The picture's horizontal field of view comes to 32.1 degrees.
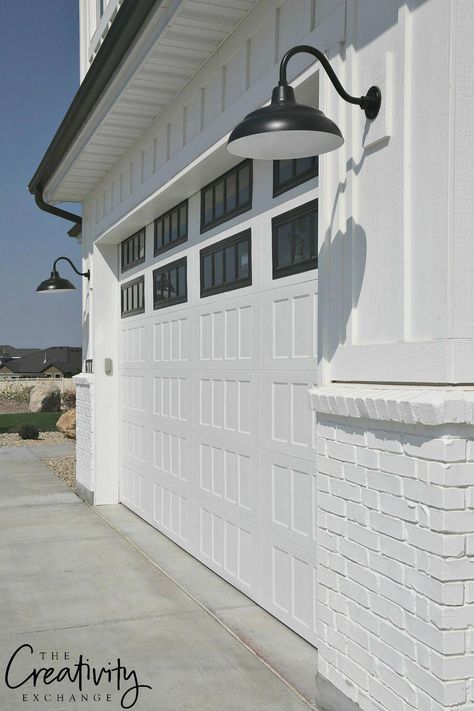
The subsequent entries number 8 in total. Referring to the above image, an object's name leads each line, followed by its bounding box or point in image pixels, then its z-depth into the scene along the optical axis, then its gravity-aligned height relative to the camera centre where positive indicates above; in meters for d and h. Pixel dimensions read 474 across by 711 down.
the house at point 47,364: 54.06 +0.22
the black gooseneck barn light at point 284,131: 3.26 +0.94
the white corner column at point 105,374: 10.24 -0.08
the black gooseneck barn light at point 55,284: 11.04 +1.12
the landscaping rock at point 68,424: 18.40 -1.30
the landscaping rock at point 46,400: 26.42 -1.04
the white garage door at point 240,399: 5.13 -0.25
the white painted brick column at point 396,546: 3.00 -0.73
